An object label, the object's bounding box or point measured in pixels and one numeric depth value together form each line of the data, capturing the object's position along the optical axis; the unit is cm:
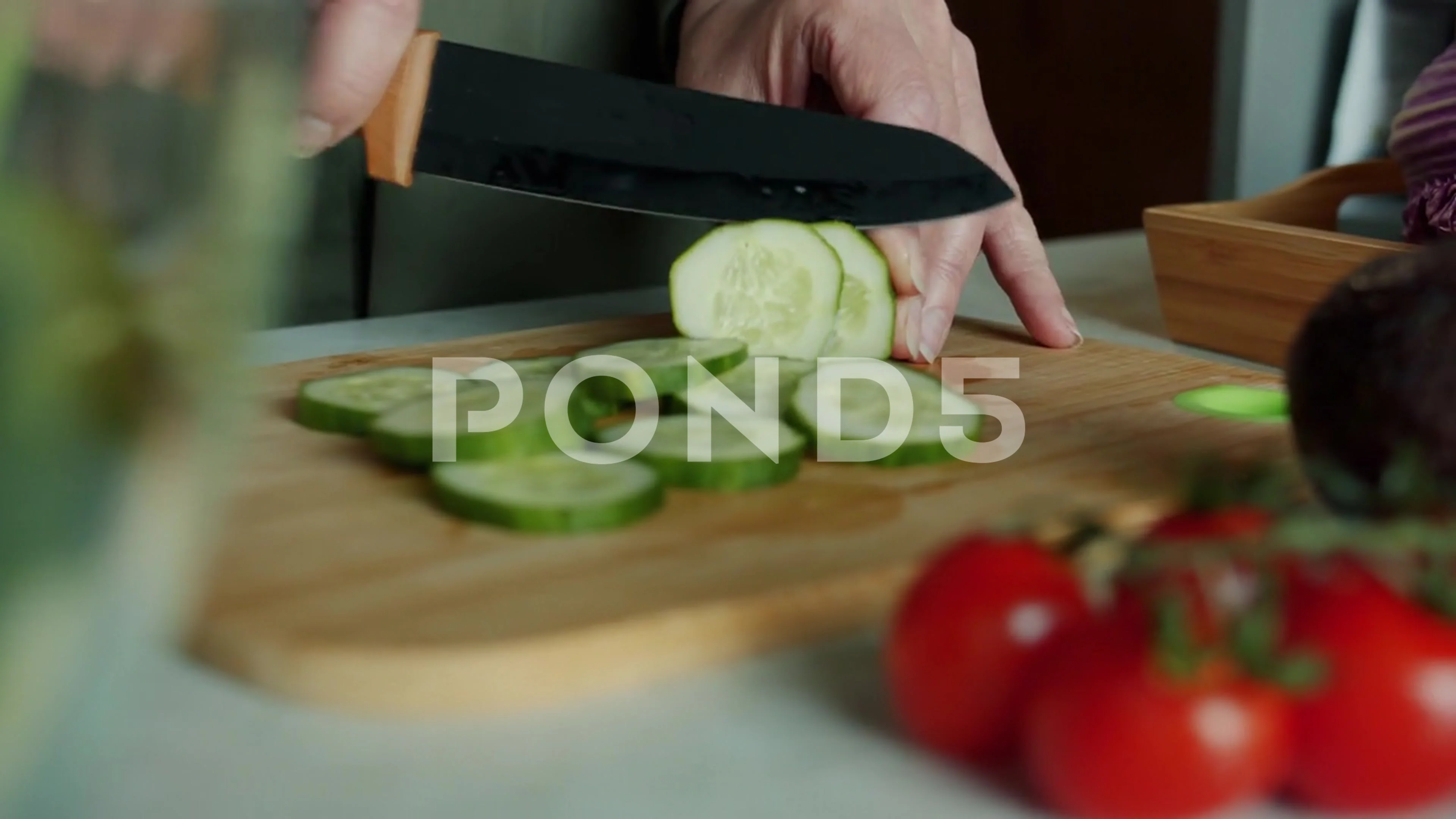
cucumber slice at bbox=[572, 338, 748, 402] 82
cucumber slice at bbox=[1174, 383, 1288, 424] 85
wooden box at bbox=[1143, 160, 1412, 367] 92
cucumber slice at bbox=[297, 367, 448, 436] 80
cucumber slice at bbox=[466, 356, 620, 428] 81
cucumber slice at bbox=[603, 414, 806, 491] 76
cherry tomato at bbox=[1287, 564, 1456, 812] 61
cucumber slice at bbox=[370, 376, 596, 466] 76
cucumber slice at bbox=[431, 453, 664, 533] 72
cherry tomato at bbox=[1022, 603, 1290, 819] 59
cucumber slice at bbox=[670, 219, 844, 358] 88
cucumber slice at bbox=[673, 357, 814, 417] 82
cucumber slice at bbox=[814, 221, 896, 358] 89
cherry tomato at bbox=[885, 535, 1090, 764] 62
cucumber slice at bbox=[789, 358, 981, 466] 78
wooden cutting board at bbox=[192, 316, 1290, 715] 67
